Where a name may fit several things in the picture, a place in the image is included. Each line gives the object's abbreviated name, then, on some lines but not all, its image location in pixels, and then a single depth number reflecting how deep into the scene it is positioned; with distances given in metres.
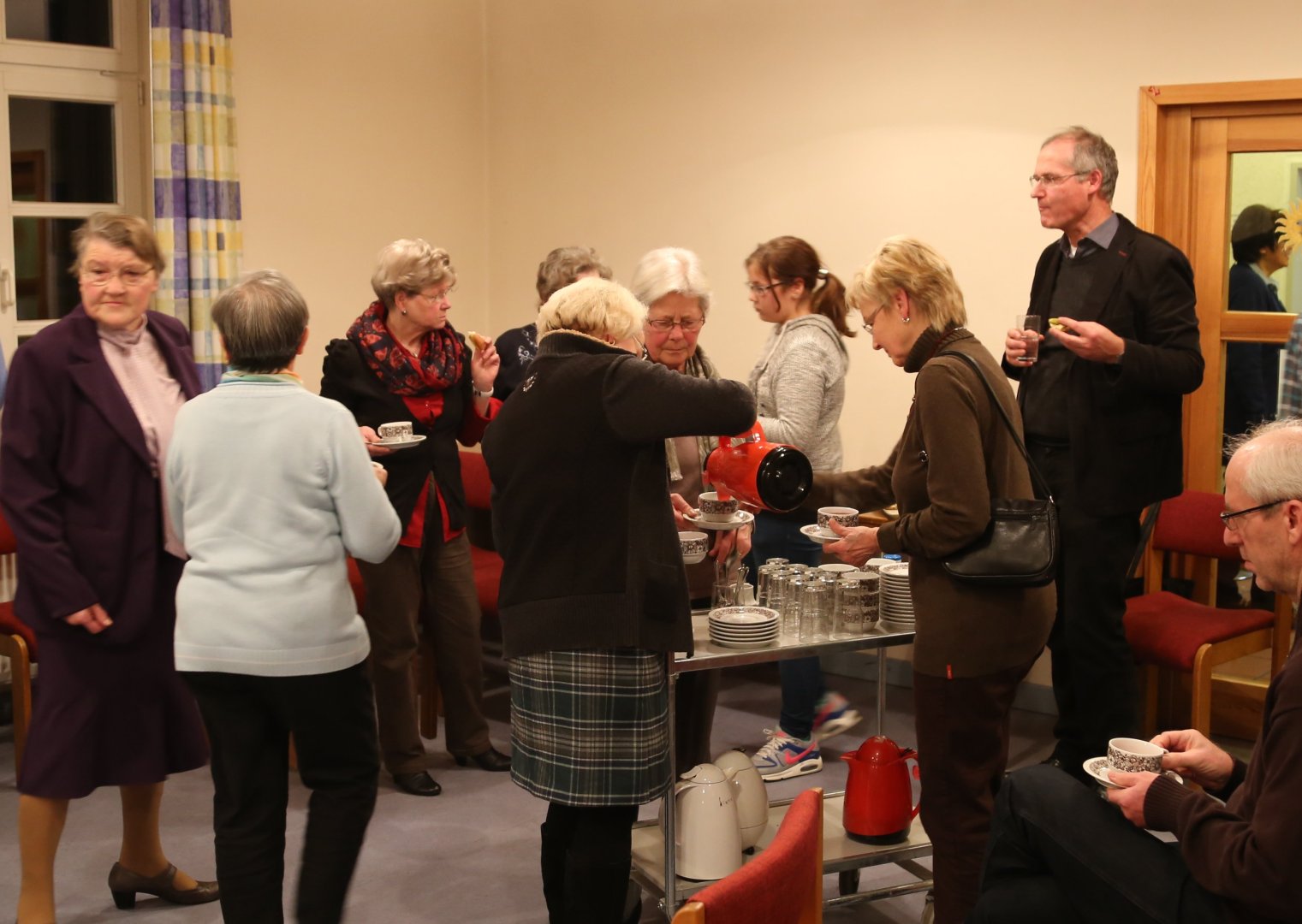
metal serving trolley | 2.92
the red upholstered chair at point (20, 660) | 4.07
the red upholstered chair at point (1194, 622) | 3.94
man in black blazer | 3.77
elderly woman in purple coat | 2.92
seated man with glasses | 1.87
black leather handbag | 2.68
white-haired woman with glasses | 3.15
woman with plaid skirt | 2.50
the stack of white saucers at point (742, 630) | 2.95
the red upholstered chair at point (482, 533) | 4.64
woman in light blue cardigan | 2.50
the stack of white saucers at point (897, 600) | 3.16
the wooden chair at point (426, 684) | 4.53
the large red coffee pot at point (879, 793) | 3.13
